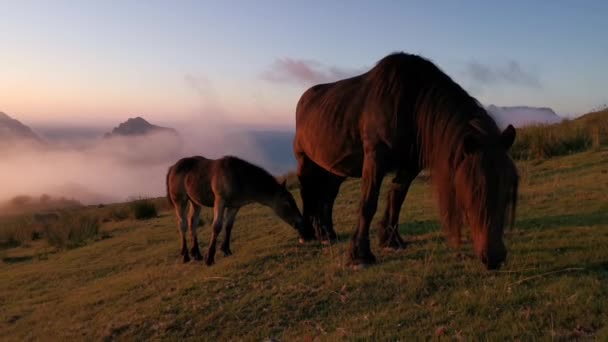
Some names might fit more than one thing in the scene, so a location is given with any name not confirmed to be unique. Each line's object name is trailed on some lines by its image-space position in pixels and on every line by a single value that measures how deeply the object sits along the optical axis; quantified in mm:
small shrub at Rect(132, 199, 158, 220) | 19266
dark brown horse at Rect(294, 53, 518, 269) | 4406
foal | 8461
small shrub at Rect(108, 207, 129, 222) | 20670
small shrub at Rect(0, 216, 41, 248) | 19672
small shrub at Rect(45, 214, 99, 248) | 15703
